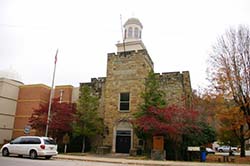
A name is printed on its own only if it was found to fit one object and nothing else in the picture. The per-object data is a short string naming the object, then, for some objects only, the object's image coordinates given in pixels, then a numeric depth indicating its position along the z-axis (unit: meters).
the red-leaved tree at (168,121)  21.34
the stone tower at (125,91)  27.25
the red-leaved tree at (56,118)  26.03
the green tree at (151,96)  23.41
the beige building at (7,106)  34.22
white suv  18.44
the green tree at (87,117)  25.95
